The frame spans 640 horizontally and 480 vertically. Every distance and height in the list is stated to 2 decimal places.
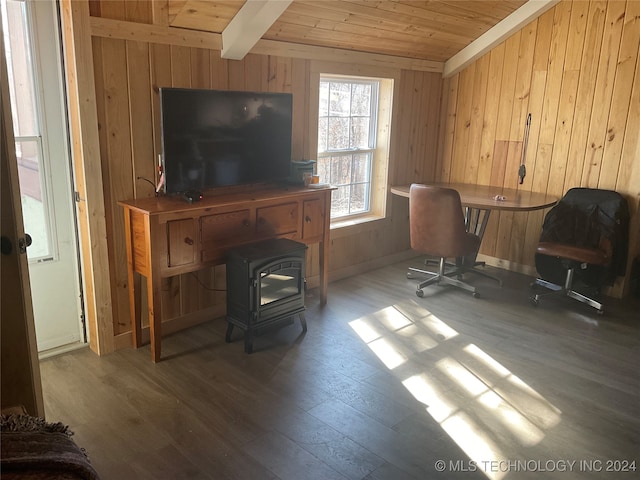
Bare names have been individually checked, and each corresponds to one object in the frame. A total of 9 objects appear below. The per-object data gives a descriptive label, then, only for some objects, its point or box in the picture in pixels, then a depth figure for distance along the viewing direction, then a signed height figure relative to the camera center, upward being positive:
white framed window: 4.38 -0.14
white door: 2.73 -0.29
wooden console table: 2.89 -0.66
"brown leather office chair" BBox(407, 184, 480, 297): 4.01 -0.78
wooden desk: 4.06 -0.58
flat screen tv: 3.00 -0.11
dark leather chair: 4.04 -0.90
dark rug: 1.20 -0.83
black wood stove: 3.13 -1.01
